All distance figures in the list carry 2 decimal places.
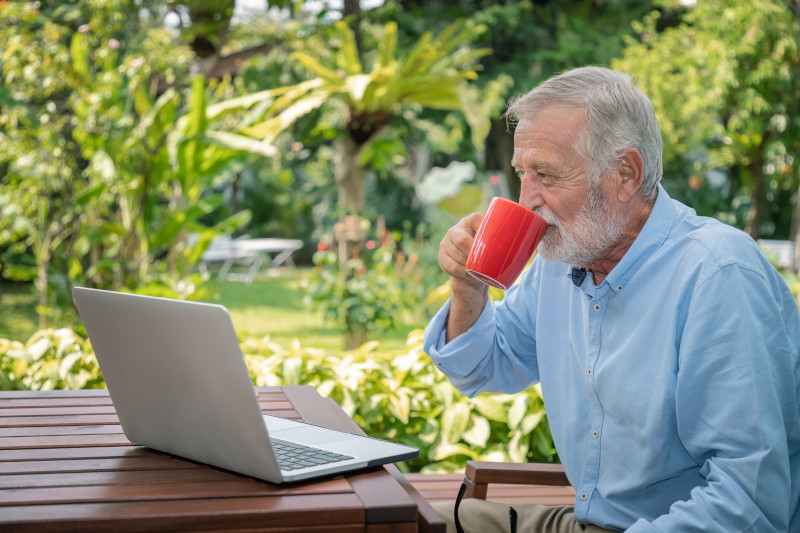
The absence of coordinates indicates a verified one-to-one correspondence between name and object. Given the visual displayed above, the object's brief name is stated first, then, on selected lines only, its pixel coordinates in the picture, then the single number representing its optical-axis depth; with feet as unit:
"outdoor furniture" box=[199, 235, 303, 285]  40.14
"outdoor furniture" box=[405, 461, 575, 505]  6.24
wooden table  3.61
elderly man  4.39
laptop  3.84
